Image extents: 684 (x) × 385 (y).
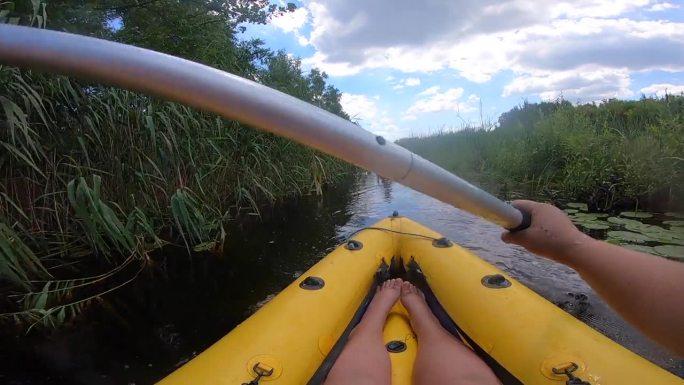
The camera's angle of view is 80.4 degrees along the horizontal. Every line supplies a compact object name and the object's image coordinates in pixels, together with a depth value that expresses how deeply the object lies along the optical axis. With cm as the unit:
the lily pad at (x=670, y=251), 328
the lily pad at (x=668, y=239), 365
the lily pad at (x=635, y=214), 488
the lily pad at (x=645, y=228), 402
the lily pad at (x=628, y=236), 381
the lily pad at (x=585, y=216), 486
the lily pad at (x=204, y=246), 399
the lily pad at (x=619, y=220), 455
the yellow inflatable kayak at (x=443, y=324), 140
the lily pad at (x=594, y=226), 438
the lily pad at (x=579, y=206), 555
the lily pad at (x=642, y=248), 348
